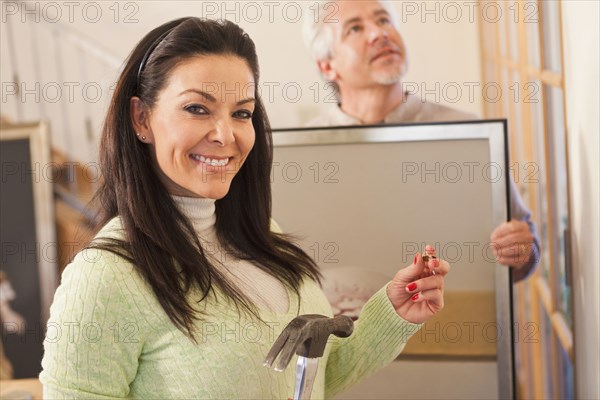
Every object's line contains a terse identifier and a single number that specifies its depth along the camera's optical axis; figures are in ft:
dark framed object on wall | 9.45
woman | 3.99
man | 7.73
